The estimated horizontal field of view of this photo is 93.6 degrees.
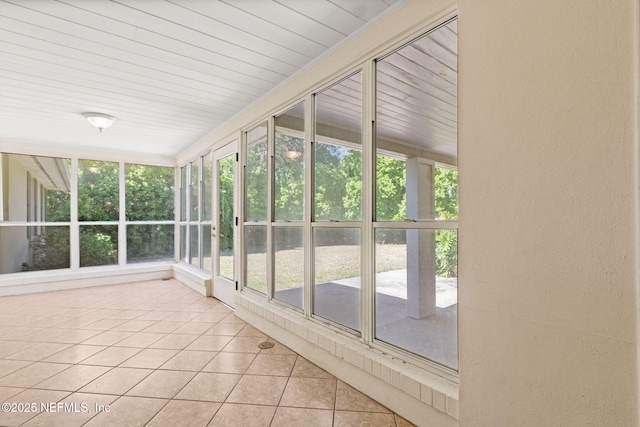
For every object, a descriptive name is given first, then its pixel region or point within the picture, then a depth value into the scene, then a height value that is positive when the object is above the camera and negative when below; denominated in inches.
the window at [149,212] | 234.7 +1.0
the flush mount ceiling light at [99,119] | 138.2 +43.9
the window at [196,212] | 195.9 +0.8
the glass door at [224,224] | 159.0 -5.8
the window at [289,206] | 107.9 +2.6
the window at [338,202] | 87.1 +3.4
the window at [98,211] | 215.9 +1.8
